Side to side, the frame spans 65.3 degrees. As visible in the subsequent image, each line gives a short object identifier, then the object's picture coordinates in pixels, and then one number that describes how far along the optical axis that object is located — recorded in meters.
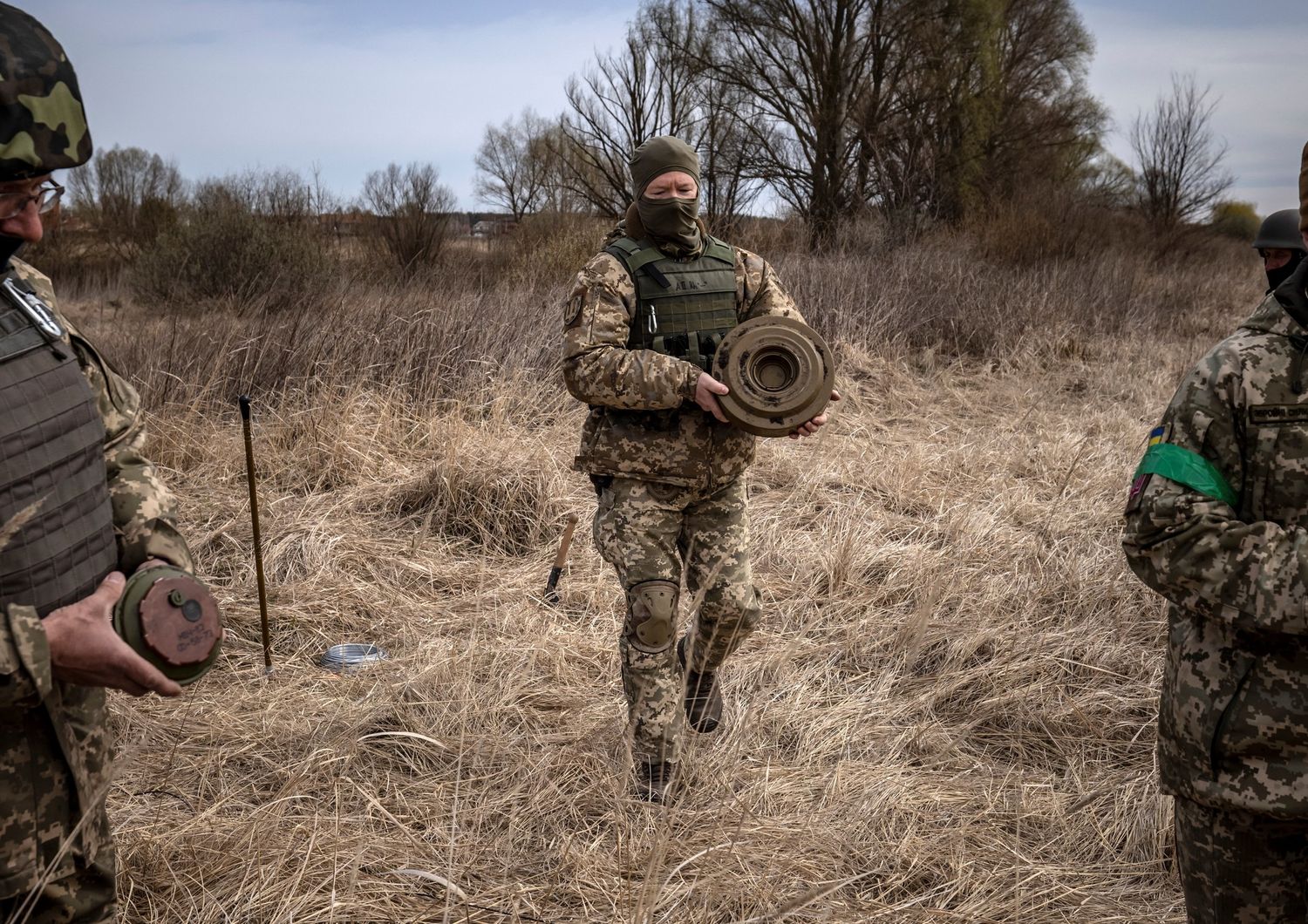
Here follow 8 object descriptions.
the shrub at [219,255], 12.41
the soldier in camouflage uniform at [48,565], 1.45
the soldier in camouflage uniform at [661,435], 2.97
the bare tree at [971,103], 19.44
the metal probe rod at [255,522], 3.88
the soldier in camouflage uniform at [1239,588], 1.54
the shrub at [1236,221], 24.84
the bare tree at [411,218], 14.94
